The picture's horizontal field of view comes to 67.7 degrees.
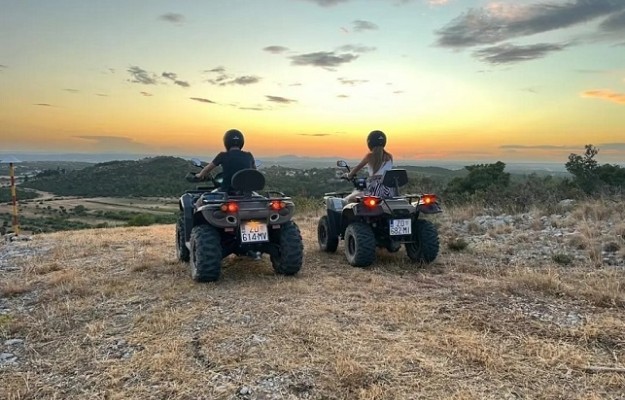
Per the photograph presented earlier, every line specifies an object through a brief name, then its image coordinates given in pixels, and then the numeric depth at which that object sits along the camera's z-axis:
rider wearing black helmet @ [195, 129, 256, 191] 6.68
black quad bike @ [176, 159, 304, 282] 5.84
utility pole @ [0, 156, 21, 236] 10.46
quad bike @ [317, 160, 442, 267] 6.77
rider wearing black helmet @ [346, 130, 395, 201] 7.43
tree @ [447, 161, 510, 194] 19.61
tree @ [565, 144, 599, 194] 18.07
